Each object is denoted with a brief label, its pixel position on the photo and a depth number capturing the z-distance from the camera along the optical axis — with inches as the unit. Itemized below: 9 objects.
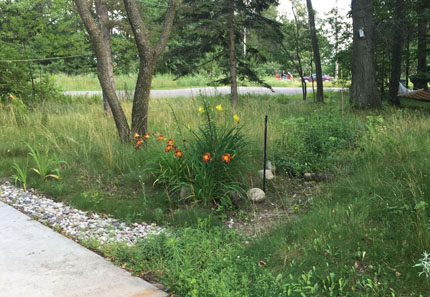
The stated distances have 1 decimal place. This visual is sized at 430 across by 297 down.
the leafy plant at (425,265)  105.7
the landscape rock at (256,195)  183.2
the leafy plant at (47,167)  215.1
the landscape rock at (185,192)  183.0
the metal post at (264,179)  188.2
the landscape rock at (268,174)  204.1
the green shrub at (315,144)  213.9
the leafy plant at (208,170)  178.5
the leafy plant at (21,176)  211.3
